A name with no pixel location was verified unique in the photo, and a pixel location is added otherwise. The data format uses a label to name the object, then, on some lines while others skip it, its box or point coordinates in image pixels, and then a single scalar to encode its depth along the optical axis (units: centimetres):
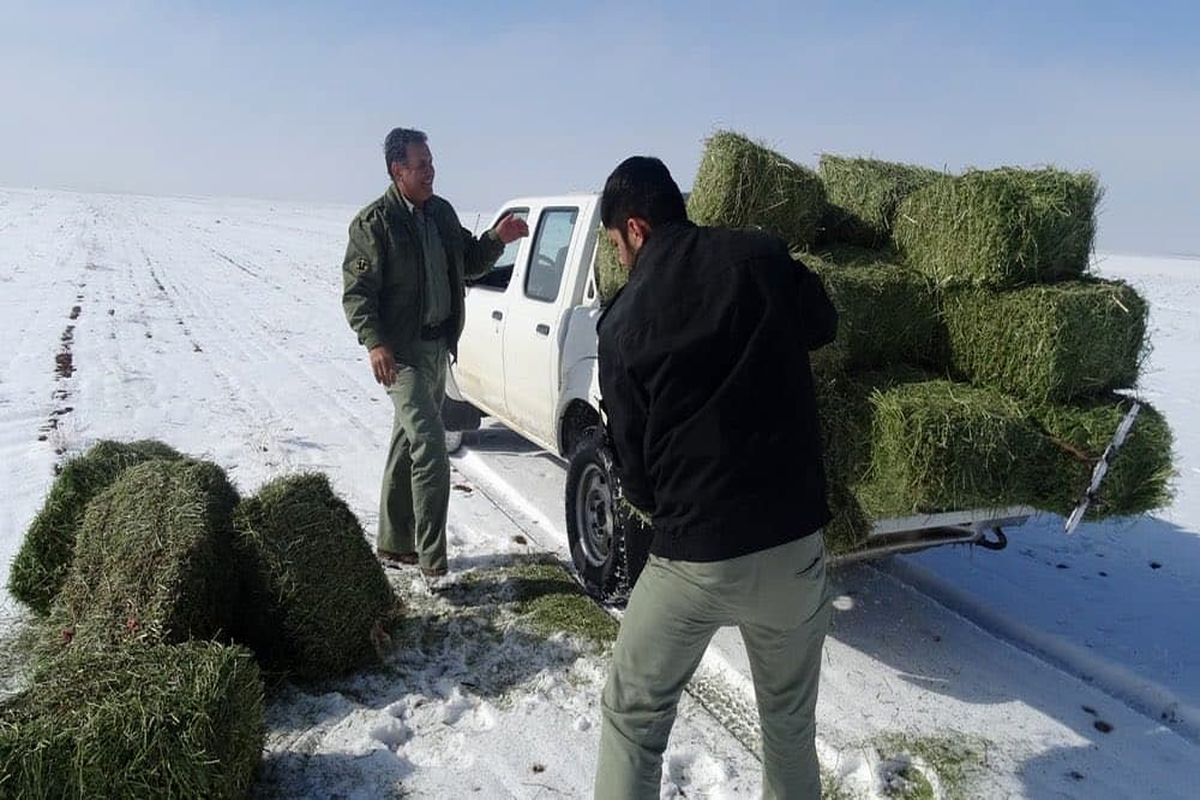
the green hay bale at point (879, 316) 363
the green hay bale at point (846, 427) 346
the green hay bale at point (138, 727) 245
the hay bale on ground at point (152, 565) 327
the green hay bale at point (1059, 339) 340
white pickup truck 415
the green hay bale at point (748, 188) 389
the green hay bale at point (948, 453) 320
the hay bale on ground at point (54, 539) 387
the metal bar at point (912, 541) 382
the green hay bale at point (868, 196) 430
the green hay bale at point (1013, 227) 357
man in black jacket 217
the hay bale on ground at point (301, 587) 356
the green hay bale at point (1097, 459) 328
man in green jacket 432
